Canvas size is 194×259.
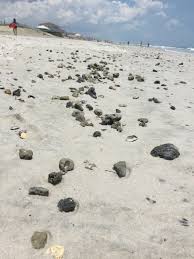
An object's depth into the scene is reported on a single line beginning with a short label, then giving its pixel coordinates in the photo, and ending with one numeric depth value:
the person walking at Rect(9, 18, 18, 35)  23.10
